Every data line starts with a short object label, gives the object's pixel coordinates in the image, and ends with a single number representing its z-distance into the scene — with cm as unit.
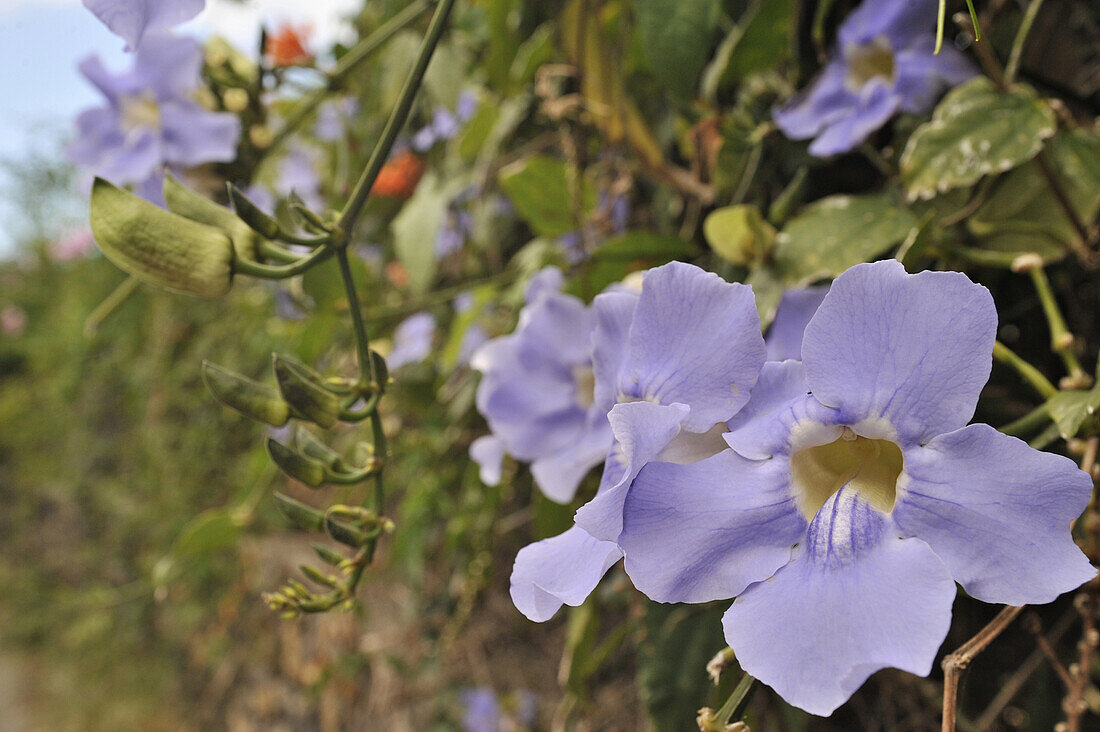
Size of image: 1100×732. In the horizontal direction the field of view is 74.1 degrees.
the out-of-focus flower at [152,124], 63
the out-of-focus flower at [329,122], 119
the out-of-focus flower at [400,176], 107
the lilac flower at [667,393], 27
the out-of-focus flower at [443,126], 100
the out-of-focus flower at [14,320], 369
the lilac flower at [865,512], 24
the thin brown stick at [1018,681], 52
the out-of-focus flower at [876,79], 48
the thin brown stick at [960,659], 30
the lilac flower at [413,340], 99
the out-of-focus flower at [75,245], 293
